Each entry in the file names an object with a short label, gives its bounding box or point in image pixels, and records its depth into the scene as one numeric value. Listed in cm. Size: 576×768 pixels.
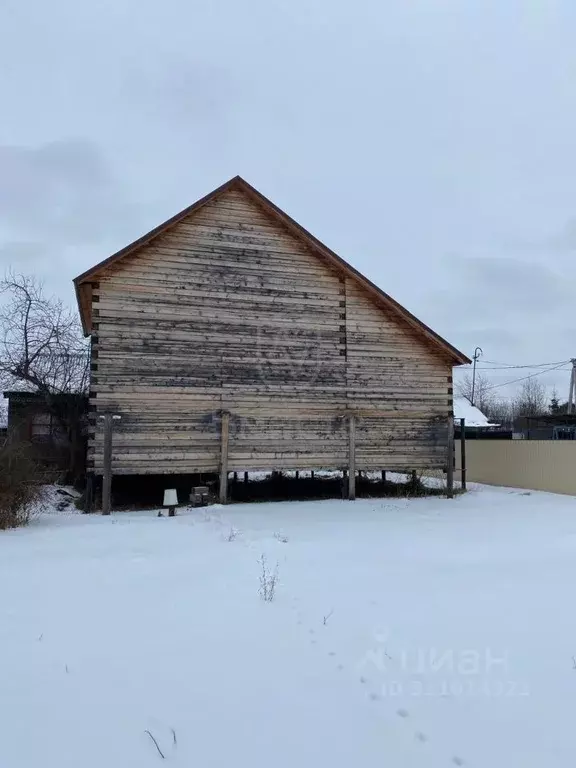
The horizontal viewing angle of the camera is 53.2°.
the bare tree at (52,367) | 1973
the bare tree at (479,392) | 8229
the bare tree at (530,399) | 9232
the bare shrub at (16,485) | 1095
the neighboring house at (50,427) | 1978
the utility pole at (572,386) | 4022
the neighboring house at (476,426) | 3231
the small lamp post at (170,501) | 1283
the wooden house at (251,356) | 1409
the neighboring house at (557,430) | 2312
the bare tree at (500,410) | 8688
